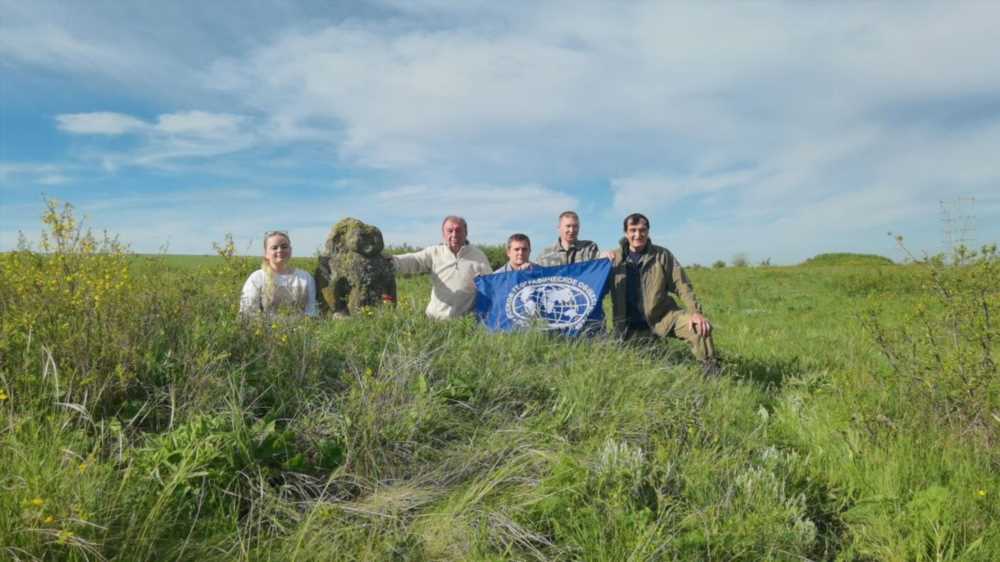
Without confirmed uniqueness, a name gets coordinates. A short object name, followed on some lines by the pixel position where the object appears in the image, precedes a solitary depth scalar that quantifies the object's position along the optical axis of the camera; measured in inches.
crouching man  282.8
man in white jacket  295.7
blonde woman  251.3
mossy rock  289.4
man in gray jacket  310.3
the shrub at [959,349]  163.5
